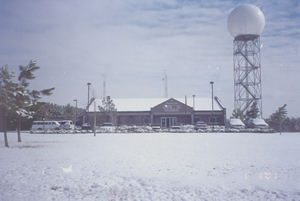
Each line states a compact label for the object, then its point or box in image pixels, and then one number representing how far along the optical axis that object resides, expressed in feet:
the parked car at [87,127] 134.37
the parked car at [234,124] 122.72
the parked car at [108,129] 122.11
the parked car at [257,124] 120.94
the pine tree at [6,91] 49.03
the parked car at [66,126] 136.85
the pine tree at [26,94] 51.10
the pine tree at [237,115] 149.07
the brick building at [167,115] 165.78
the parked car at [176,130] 116.59
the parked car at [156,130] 122.66
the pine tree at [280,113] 114.52
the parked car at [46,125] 136.48
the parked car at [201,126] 128.44
